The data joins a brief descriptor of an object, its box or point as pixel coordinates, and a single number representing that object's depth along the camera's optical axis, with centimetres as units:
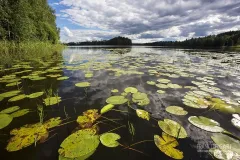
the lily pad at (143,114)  179
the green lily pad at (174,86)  302
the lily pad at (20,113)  173
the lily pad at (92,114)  172
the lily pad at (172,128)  142
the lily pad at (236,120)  167
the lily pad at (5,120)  151
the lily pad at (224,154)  113
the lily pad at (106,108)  190
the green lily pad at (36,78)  341
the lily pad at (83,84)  305
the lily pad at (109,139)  126
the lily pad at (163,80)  350
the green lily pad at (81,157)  106
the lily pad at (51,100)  211
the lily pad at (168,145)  116
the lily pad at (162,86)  302
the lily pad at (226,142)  124
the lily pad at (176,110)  190
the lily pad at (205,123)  153
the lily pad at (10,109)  182
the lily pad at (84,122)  155
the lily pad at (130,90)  265
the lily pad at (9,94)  233
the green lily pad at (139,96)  236
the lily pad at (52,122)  152
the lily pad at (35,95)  233
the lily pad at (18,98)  216
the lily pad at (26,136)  122
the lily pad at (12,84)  290
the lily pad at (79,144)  110
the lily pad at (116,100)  216
